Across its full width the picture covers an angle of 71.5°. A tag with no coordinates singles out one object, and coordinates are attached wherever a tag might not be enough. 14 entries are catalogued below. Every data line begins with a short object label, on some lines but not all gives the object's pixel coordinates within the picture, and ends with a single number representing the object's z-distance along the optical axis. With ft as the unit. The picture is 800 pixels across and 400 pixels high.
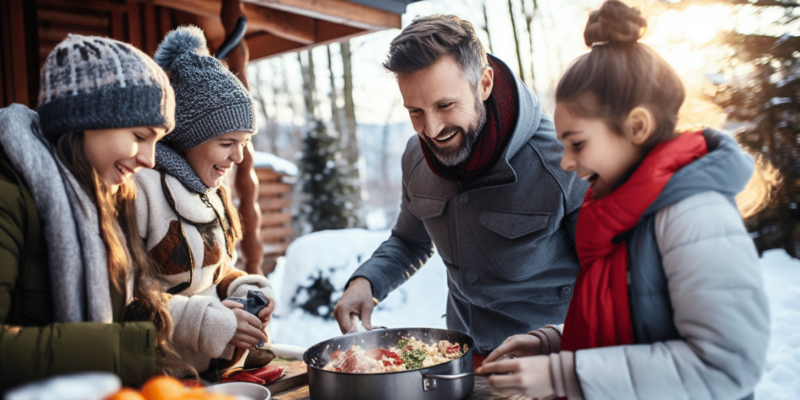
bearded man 6.93
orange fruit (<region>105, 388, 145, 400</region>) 2.63
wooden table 5.24
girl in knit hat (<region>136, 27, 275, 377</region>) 5.55
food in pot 5.17
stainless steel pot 4.45
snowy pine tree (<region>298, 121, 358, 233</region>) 39.34
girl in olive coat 3.78
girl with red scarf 3.56
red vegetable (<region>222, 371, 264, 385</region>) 5.68
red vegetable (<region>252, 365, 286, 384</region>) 5.82
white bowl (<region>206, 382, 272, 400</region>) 4.62
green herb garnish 5.34
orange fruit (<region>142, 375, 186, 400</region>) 2.86
